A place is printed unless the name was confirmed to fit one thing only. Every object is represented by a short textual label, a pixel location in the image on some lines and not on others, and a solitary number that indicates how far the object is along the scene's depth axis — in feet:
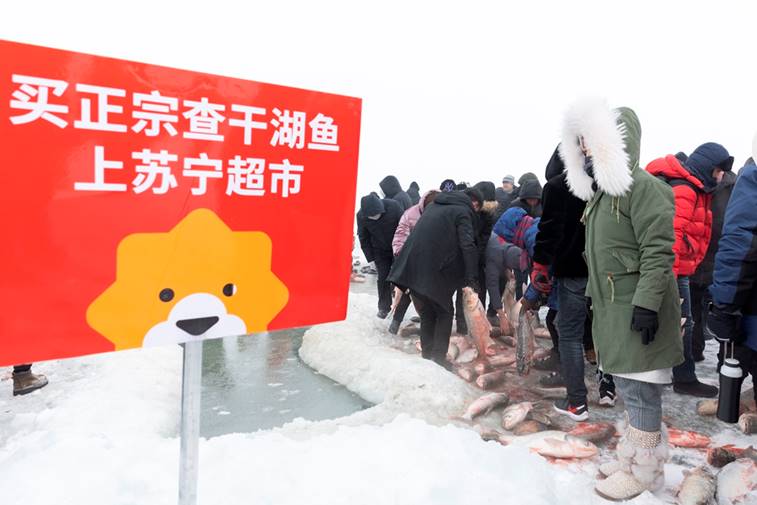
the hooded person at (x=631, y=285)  8.81
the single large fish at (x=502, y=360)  17.75
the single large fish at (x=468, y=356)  18.30
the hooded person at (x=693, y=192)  13.12
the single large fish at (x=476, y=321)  17.43
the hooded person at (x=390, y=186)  28.38
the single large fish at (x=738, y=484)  9.33
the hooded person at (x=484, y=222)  19.99
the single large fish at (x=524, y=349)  16.57
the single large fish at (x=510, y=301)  21.33
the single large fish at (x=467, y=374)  16.34
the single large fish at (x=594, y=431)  11.96
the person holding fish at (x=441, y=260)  16.87
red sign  4.71
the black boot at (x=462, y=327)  21.69
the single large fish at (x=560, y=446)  11.17
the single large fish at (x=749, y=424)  12.24
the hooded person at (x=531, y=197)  18.86
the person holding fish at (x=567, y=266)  12.55
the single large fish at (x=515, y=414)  13.04
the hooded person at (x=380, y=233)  24.49
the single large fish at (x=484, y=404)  13.56
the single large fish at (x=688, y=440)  11.78
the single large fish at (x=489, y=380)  15.75
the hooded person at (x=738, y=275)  8.73
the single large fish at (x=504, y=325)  21.04
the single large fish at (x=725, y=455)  10.78
